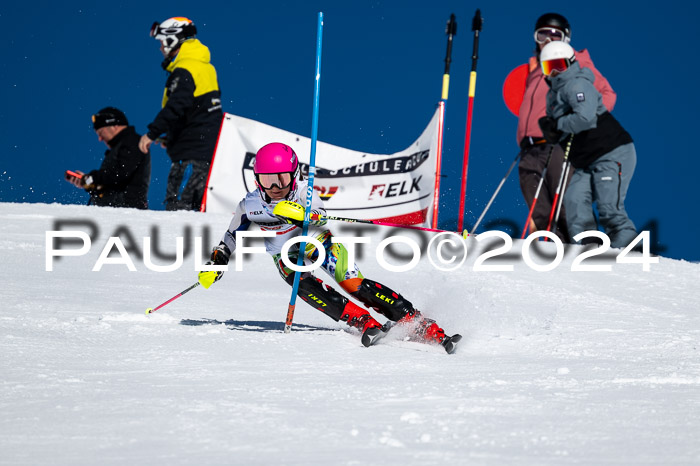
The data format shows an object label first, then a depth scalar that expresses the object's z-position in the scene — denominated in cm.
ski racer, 839
